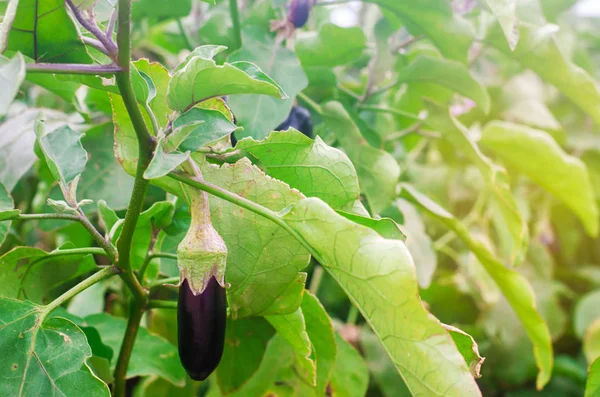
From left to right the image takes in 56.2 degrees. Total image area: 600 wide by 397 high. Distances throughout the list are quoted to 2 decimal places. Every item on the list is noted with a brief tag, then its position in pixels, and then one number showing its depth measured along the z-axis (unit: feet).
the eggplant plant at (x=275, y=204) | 1.03
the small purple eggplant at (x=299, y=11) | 1.88
